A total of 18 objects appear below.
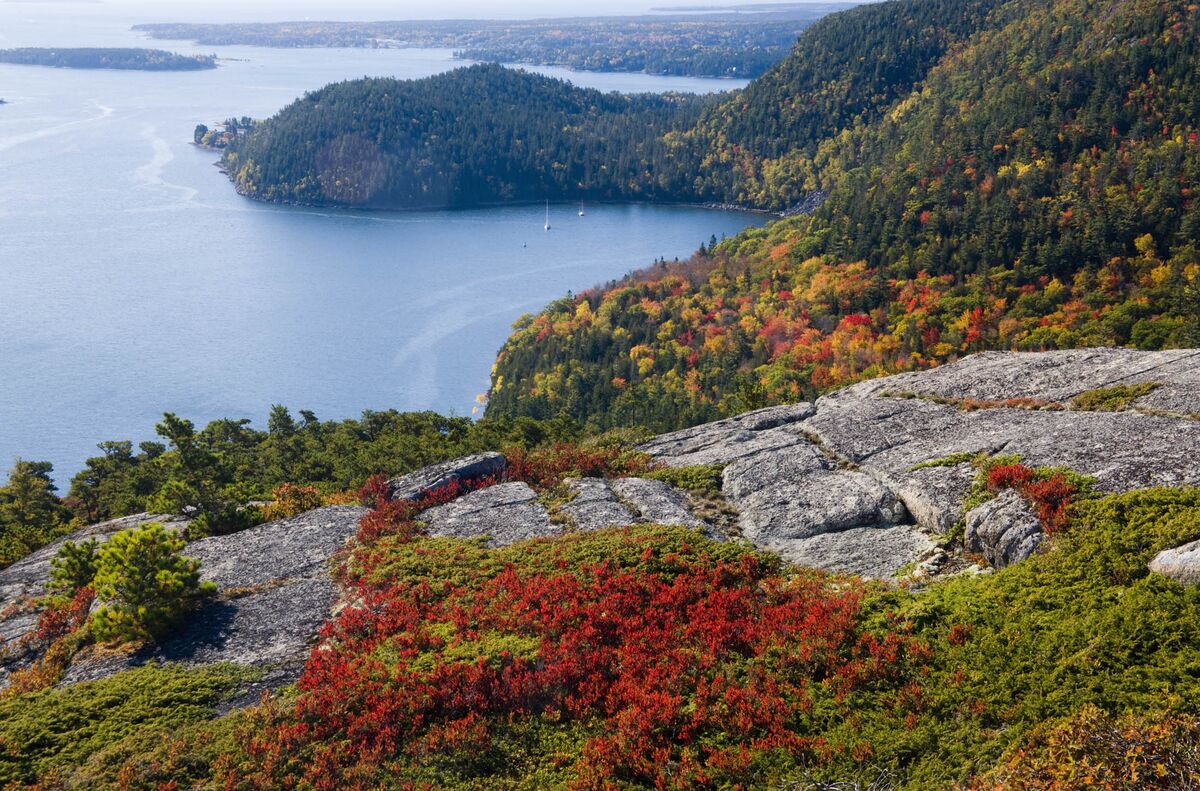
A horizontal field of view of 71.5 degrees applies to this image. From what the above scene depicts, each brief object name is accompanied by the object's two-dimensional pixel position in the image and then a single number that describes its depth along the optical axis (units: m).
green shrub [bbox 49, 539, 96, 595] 29.56
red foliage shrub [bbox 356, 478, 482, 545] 31.52
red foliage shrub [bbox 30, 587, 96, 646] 27.05
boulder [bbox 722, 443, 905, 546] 27.97
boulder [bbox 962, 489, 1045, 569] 21.98
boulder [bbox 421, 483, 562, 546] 30.80
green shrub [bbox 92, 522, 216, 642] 24.66
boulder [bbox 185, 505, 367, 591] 29.42
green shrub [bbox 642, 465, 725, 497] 32.75
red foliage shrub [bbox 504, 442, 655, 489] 36.31
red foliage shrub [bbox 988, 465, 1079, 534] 21.92
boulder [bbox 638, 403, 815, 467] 35.47
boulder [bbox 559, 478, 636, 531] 30.42
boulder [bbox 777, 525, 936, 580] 24.83
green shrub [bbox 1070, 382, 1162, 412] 30.83
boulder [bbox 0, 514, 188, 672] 26.84
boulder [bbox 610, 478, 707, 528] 30.05
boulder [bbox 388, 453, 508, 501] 36.00
